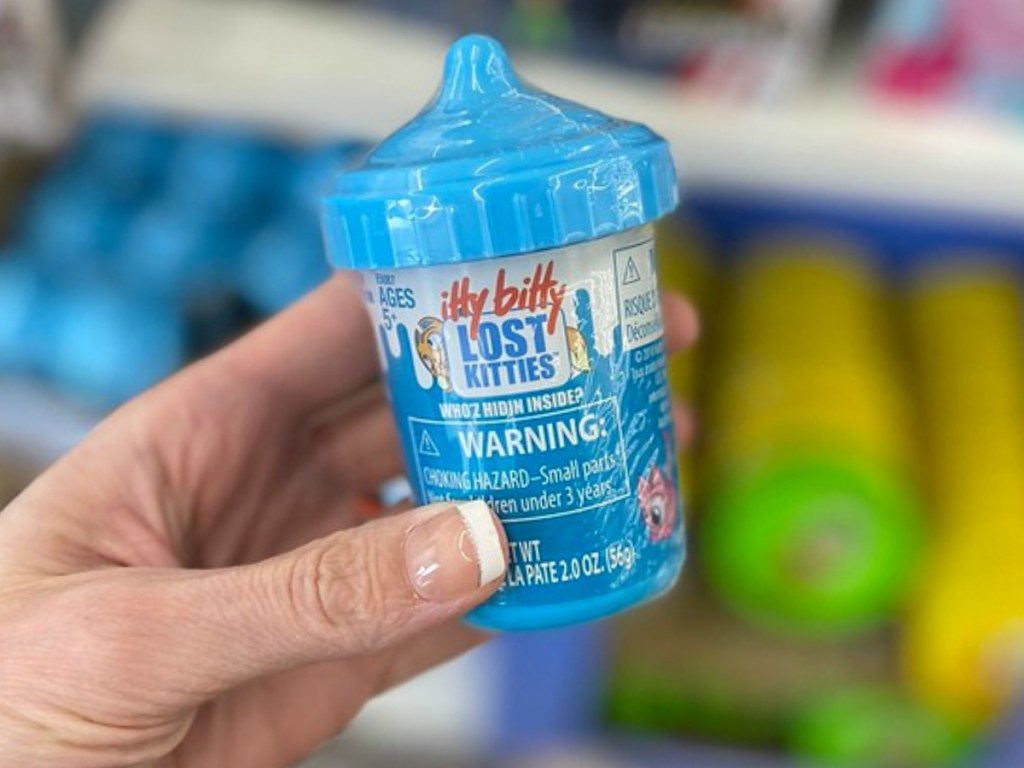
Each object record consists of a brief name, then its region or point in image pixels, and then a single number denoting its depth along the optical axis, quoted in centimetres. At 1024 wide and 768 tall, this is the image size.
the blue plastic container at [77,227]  92
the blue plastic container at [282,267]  84
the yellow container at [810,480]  91
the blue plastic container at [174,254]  88
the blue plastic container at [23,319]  84
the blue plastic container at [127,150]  98
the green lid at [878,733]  91
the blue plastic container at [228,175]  95
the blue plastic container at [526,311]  44
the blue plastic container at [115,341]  82
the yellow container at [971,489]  88
